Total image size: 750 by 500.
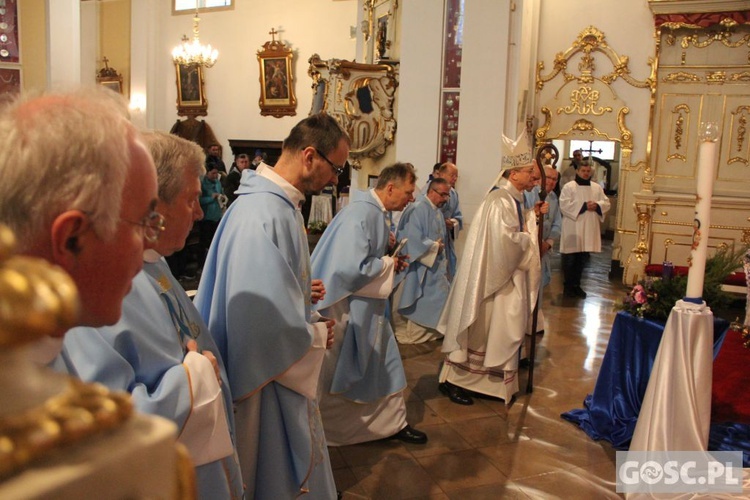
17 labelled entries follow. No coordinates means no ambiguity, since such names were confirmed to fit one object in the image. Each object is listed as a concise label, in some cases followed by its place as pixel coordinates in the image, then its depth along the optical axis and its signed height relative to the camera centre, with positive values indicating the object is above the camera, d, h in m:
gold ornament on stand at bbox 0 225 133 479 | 0.35 -0.15
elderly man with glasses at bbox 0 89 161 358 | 0.66 -0.06
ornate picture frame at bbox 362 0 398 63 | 8.94 +1.58
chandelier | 13.38 +1.69
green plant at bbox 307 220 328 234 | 11.37 -1.53
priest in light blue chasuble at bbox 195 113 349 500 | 2.10 -0.58
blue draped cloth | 3.88 -1.42
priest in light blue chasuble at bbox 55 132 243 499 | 1.36 -0.48
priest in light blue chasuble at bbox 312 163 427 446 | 3.64 -1.03
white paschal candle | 3.00 -0.26
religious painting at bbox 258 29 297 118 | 13.47 +1.22
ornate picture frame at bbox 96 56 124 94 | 15.11 +1.29
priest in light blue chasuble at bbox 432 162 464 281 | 6.92 -0.79
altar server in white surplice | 8.65 -1.02
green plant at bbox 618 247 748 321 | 3.74 -0.82
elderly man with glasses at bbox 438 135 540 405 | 4.57 -1.07
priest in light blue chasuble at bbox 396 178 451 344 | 6.34 -1.28
